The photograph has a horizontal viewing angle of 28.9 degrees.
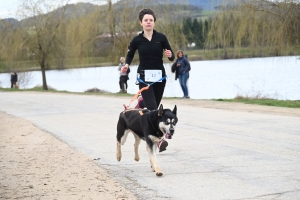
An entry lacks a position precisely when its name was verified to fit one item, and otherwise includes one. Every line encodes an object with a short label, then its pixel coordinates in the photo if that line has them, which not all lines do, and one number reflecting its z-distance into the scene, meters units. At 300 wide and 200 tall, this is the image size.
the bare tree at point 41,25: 40.69
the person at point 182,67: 23.62
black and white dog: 7.06
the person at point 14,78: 48.04
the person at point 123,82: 29.93
